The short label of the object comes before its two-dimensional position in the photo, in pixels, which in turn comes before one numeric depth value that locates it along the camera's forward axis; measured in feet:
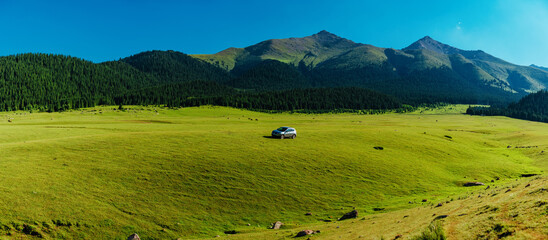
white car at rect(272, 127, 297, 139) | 184.03
